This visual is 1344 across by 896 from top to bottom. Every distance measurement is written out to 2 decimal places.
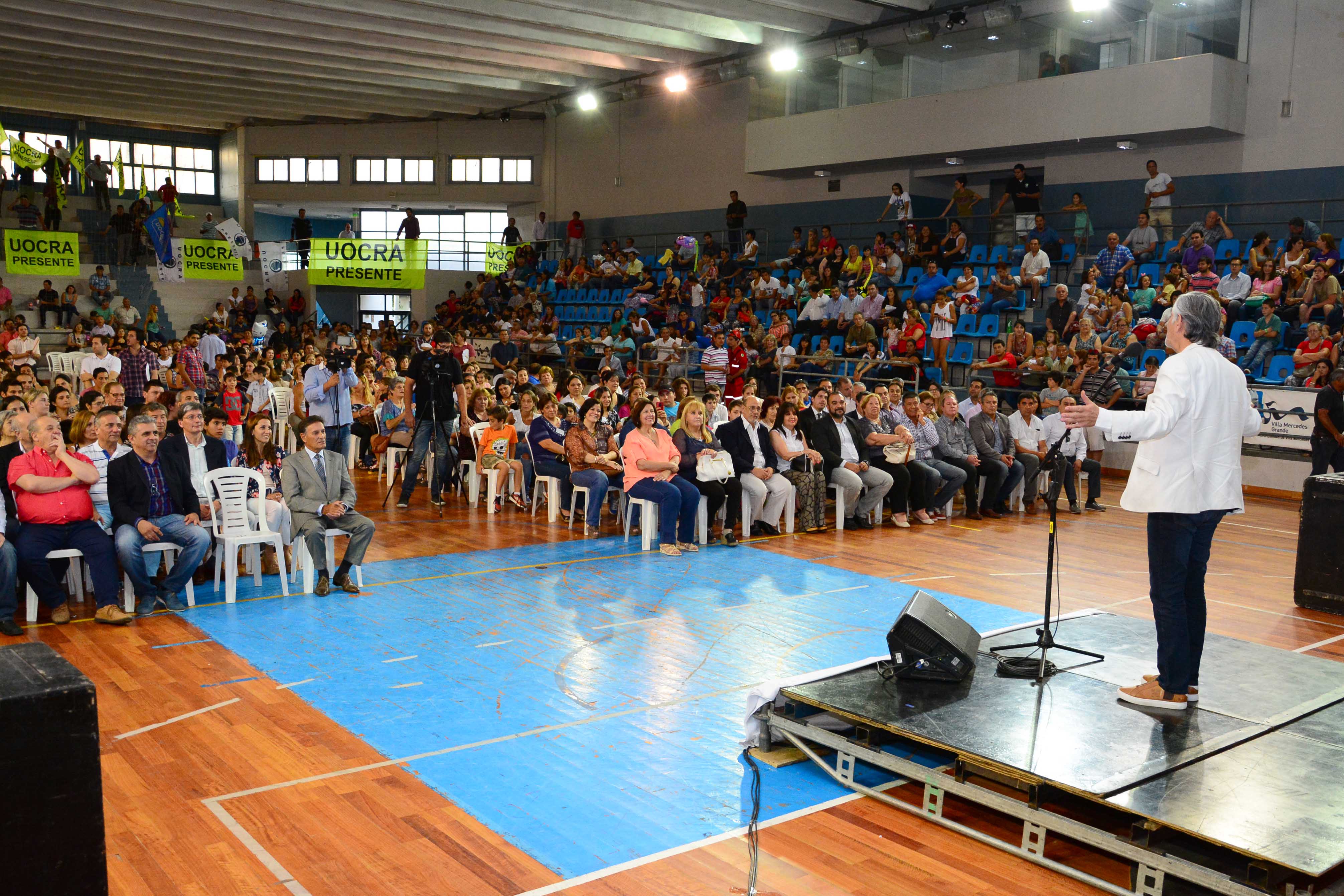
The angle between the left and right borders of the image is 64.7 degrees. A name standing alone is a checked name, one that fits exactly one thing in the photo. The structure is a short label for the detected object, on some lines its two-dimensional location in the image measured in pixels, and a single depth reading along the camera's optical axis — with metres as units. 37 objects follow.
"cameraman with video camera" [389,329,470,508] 10.19
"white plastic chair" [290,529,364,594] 7.14
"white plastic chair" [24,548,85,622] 6.25
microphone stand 4.64
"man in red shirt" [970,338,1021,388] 14.28
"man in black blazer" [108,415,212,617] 6.45
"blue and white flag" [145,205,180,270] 22.33
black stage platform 3.39
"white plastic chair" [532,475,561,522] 9.89
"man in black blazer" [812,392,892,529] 10.09
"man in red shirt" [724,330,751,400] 16.41
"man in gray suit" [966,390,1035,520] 11.14
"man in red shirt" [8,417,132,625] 6.17
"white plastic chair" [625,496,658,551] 8.88
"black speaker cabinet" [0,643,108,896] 2.38
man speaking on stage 4.07
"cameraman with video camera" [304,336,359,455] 10.45
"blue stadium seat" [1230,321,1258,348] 13.57
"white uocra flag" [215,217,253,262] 22.41
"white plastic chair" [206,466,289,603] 6.89
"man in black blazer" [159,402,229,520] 6.89
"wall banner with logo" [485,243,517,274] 26.08
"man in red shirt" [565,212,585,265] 25.23
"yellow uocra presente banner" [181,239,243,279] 22.50
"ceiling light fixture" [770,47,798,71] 19.36
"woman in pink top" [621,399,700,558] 8.80
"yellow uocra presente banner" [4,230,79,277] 20.17
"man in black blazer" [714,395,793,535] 9.48
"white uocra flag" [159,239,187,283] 22.30
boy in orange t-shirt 10.47
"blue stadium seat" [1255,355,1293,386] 12.95
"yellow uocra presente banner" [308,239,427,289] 23.25
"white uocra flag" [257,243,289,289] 25.09
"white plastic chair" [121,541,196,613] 6.50
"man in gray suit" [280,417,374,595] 7.05
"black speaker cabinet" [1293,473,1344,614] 7.29
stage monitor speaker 4.60
